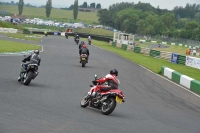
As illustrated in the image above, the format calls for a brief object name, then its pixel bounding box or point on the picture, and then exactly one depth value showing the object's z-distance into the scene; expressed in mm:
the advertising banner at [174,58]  41562
